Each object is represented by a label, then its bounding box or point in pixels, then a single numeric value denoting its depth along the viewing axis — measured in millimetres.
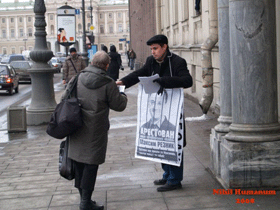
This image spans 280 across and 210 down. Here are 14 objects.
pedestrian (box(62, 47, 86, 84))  16250
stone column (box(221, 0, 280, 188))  5891
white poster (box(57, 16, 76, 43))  25156
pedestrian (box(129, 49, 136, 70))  48897
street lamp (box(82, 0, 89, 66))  38500
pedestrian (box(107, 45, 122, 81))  18844
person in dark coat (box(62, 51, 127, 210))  5520
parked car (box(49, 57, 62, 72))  52497
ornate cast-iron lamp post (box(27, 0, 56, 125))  13648
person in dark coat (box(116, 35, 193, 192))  6031
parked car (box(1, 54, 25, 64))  54681
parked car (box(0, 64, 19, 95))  27516
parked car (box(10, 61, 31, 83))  36844
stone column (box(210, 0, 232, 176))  6827
